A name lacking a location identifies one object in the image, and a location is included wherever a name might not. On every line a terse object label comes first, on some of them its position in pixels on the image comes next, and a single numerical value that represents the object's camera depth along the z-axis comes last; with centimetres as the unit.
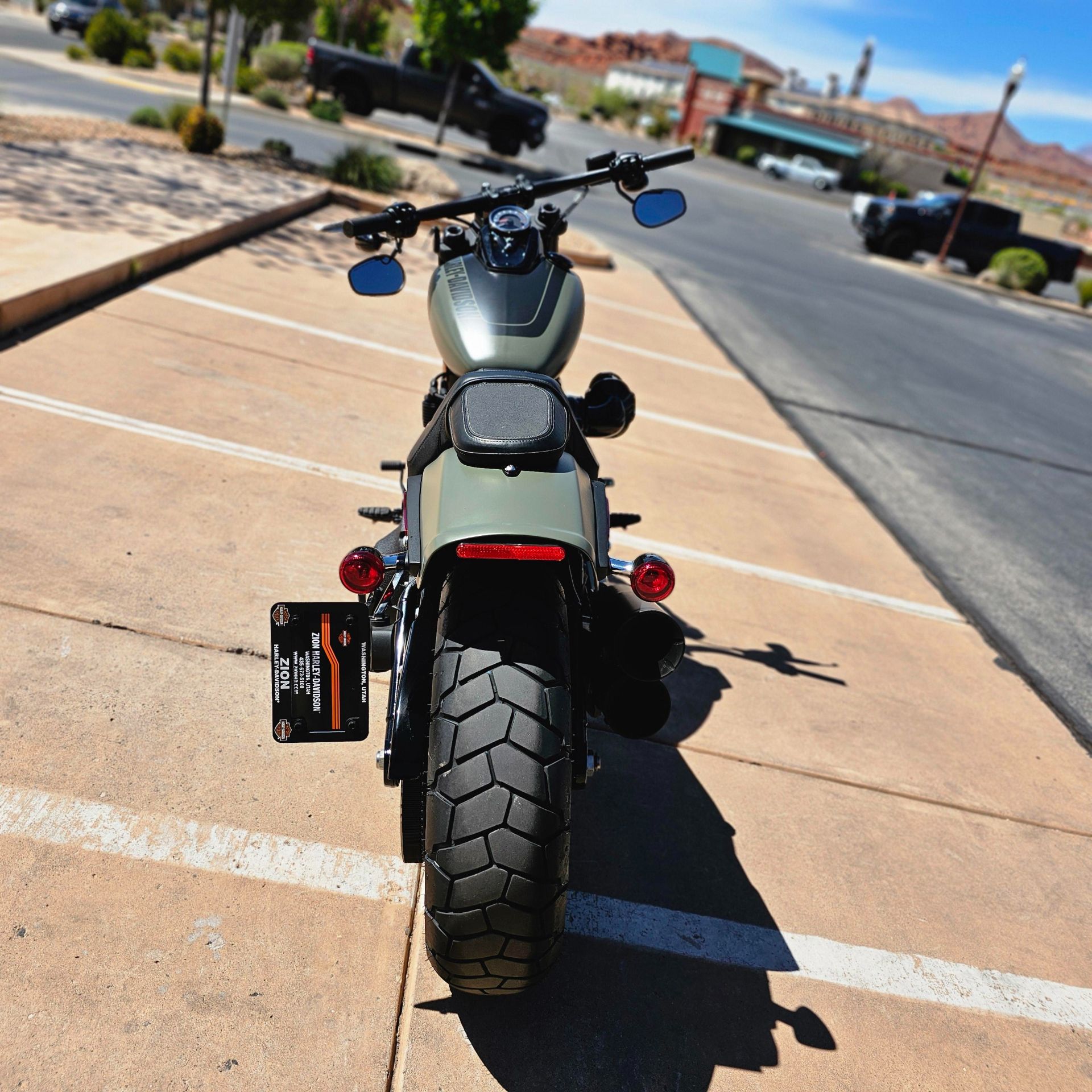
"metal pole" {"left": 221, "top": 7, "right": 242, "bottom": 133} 1925
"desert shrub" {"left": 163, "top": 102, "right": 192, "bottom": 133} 1418
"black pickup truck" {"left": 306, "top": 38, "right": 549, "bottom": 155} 2295
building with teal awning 6900
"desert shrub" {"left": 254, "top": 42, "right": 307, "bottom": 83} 2809
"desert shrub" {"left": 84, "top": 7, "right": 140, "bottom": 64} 2378
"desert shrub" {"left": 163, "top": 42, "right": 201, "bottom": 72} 2620
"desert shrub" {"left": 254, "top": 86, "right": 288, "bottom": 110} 2272
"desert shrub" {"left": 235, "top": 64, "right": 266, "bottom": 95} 2475
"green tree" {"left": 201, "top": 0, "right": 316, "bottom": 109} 1344
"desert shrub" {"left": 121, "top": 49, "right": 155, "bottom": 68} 2452
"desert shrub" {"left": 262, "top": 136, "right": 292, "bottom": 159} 1467
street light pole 2336
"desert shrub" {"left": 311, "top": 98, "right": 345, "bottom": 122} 2180
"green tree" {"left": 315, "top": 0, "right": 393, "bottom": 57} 3228
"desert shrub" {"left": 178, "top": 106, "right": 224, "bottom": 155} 1290
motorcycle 197
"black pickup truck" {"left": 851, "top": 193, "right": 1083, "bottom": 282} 2522
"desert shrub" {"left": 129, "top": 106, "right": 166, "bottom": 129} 1462
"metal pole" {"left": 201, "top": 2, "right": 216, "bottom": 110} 1343
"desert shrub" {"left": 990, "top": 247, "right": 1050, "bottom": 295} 2442
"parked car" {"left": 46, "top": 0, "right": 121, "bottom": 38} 2975
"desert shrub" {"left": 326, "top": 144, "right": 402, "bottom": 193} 1355
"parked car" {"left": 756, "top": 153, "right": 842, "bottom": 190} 5762
